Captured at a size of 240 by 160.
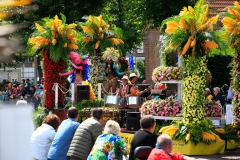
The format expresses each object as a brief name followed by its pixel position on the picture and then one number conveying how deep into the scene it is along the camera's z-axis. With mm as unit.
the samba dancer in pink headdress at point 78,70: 18906
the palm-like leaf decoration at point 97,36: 19656
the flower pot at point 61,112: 18547
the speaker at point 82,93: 18034
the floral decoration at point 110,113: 16734
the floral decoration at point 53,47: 18578
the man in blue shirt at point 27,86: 31797
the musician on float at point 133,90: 17347
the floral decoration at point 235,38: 13414
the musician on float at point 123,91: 17203
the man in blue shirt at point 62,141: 8555
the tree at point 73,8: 27625
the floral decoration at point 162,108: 14289
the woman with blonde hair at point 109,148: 7277
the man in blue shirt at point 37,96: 28953
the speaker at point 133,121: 14984
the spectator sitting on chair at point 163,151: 6344
